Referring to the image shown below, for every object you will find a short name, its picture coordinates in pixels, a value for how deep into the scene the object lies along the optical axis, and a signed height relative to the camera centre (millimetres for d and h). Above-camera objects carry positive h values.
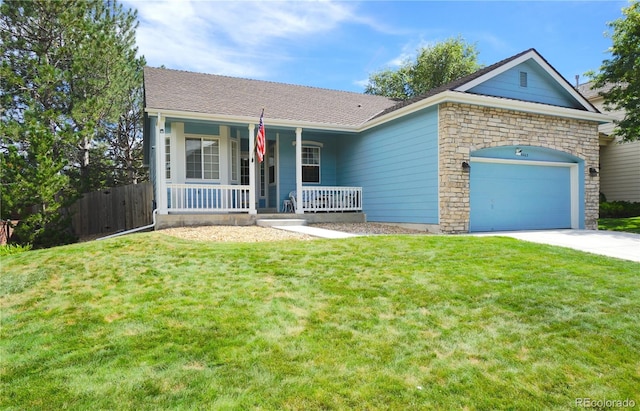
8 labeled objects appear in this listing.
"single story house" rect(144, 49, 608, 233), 10422 +1255
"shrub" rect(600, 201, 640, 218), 17344 -736
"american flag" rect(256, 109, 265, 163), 10570 +1457
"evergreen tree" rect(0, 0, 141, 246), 15406 +5482
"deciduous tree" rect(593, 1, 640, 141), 12961 +4107
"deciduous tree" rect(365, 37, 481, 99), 27078 +8968
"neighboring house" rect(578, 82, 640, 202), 18172 +1221
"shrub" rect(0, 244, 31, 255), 9750 -1222
